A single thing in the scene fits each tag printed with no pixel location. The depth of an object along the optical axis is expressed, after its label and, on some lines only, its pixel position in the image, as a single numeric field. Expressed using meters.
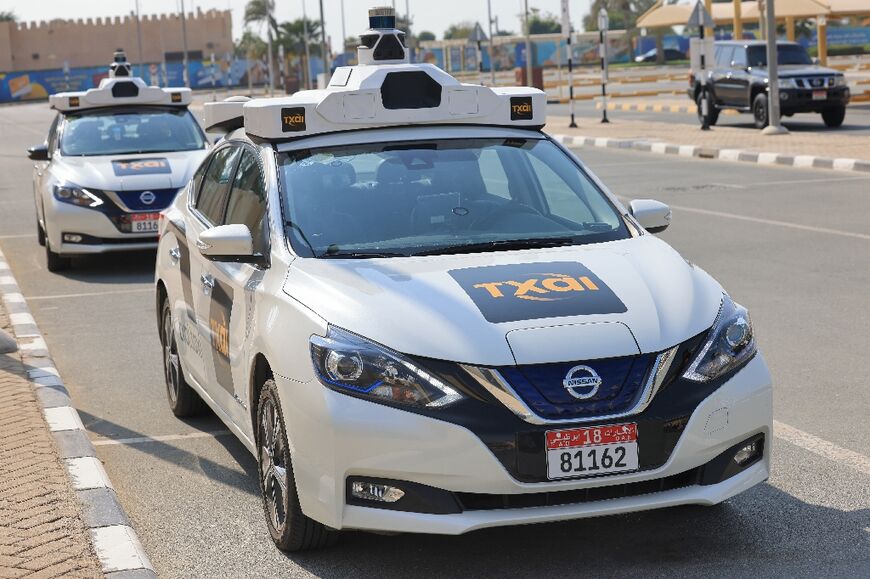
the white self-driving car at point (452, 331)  4.55
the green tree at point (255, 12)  112.88
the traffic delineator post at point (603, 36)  34.25
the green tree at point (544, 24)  177.25
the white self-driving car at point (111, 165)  13.27
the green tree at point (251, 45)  113.31
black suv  28.50
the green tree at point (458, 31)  168.85
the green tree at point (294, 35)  106.19
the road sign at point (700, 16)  30.36
